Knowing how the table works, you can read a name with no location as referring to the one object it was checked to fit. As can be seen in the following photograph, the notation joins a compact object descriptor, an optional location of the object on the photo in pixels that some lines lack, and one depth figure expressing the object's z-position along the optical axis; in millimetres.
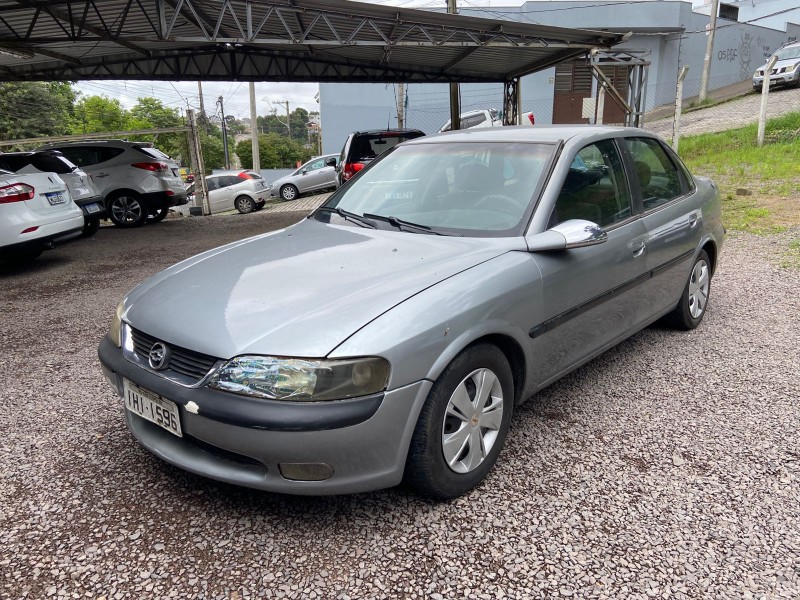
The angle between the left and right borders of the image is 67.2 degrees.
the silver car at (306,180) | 21875
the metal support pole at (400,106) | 21406
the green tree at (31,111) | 35219
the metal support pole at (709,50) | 24050
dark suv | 11055
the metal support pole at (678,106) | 10992
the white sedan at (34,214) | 6703
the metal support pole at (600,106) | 12769
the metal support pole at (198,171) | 13578
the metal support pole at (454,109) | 15723
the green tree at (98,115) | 49000
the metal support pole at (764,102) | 11559
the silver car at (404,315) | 2160
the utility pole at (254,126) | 32594
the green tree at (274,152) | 56469
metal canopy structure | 9062
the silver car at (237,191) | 19312
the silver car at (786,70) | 21328
